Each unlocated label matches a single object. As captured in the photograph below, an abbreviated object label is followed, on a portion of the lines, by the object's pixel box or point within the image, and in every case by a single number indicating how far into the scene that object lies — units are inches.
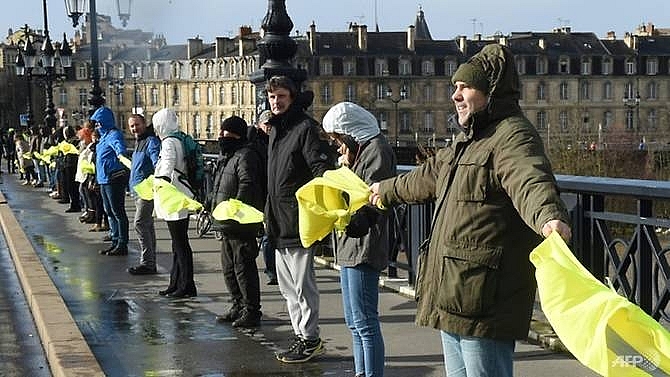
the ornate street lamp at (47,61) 1279.5
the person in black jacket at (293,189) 282.2
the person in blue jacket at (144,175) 459.5
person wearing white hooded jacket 390.6
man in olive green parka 169.2
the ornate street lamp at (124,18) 840.3
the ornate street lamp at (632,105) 4062.5
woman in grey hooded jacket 244.8
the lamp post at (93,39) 885.8
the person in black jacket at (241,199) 332.5
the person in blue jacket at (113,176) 536.1
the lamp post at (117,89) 2863.2
